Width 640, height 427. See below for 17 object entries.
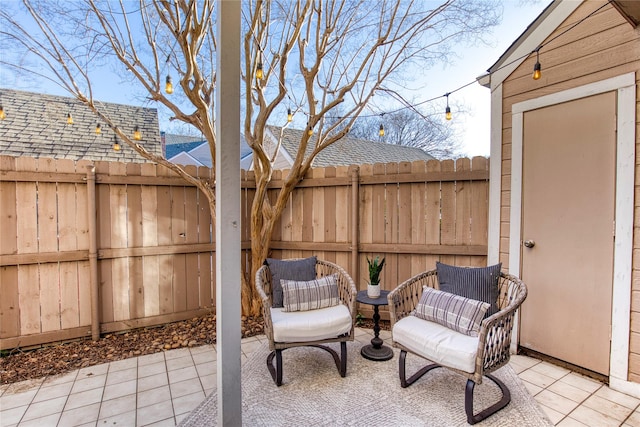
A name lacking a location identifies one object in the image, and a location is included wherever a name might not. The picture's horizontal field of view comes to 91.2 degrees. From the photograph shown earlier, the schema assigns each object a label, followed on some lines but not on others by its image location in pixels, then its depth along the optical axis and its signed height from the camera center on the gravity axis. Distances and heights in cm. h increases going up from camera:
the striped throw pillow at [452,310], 217 -78
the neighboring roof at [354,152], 805 +154
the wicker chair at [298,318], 234 -91
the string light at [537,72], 246 +104
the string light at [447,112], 318 +95
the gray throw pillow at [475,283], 238 -62
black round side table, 272 -128
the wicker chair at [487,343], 192 -90
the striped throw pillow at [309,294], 265 -78
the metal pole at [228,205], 139 -1
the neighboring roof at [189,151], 978 +177
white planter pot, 282 -79
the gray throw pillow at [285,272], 279 -63
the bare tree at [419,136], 1018 +245
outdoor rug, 195 -135
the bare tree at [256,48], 314 +173
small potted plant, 283 -71
